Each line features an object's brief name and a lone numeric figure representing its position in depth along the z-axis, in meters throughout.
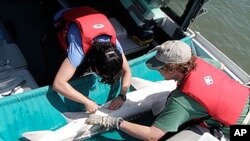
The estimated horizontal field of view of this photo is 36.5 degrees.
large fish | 3.29
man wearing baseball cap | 3.00
